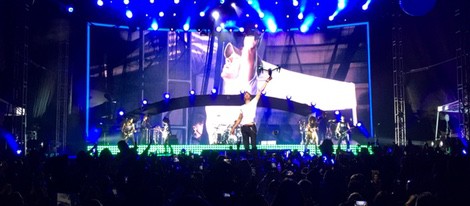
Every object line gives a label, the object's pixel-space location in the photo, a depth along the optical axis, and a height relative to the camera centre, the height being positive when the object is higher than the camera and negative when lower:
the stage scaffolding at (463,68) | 16.52 +2.31
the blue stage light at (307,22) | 24.17 +5.72
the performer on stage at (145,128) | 22.16 +0.28
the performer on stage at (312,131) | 21.34 +0.08
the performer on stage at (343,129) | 21.78 +0.16
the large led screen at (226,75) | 24.50 +3.14
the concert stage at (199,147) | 20.53 -0.63
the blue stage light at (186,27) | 24.12 +5.48
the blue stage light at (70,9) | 21.39 +5.70
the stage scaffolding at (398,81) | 20.75 +2.30
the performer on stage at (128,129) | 21.36 +0.23
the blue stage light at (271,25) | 24.80 +5.74
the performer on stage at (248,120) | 15.02 +0.43
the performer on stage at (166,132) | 20.75 +0.08
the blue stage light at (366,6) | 22.65 +6.13
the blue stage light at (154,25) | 24.03 +5.58
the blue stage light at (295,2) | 23.11 +6.42
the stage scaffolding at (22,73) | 17.50 +2.34
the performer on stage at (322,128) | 23.72 +0.24
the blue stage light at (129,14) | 23.25 +5.94
